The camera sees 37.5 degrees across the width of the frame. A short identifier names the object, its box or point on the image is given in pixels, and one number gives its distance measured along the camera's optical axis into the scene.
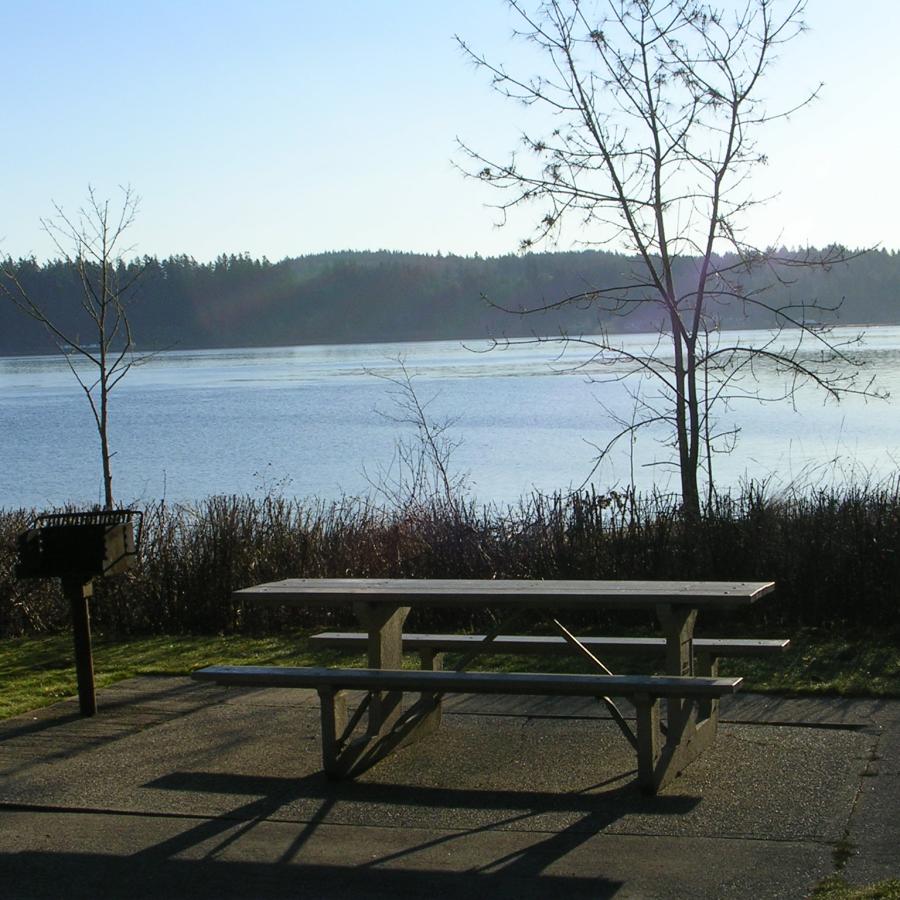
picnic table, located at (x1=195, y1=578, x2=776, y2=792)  4.88
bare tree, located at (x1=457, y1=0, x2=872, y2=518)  10.62
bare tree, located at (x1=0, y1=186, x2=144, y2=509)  12.18
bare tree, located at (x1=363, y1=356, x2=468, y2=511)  12.16
